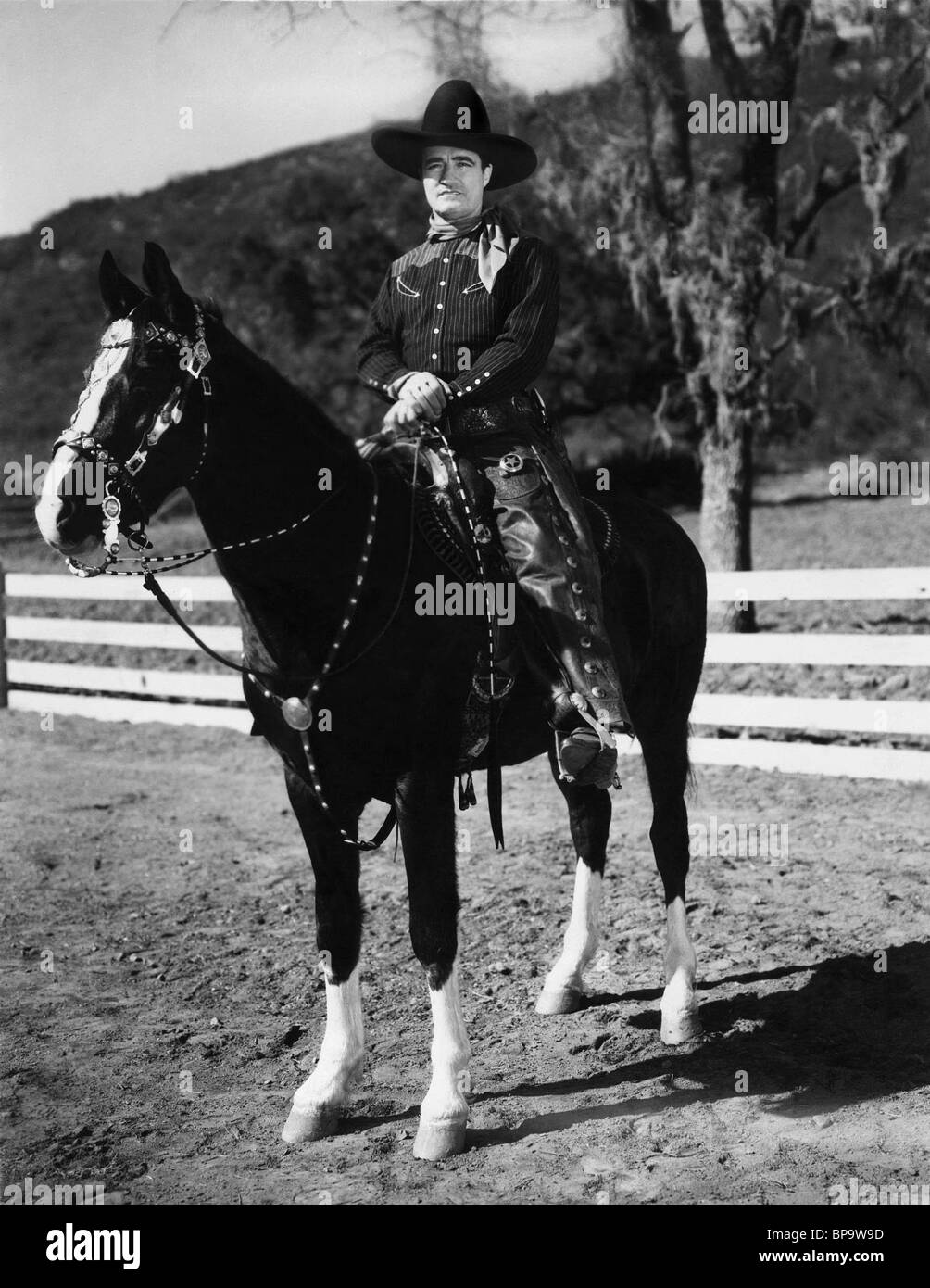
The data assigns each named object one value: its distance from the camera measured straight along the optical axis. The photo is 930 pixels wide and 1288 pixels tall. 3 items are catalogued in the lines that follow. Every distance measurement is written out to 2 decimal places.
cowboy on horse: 3.97
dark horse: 3.38
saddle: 3.93
